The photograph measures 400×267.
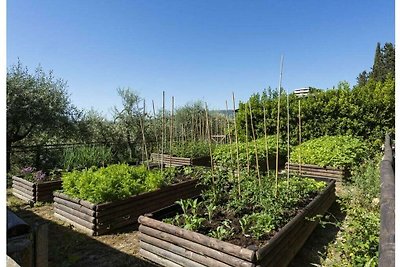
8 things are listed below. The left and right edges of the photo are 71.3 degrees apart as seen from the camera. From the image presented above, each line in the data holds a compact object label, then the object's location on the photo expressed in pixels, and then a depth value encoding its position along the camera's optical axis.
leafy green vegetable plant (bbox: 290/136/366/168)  6.93
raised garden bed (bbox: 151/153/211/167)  9.38
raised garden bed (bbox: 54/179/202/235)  3.95
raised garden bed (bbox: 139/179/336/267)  2.56
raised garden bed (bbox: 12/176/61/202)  5.36
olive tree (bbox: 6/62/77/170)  7.83
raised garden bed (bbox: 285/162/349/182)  6.67
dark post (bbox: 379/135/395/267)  0.96
